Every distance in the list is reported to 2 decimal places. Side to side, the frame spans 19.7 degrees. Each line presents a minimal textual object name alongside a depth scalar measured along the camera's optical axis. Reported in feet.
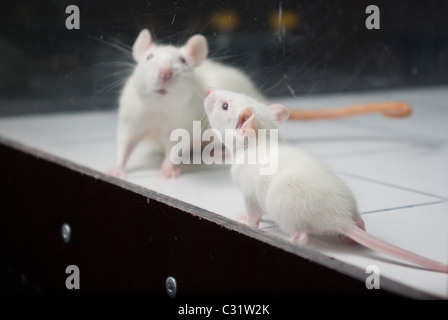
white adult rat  1.74
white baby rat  1.51
